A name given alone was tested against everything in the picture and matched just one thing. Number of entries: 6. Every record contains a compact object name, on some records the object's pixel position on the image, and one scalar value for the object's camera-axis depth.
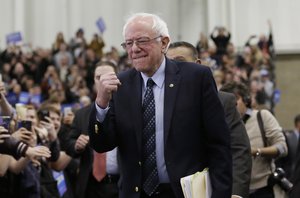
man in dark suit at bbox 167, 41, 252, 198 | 8.26
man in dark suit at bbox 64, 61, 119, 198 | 10.61
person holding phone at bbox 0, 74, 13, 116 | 10.59
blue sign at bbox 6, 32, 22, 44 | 27.34
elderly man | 6.70
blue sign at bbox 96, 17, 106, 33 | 32.66
